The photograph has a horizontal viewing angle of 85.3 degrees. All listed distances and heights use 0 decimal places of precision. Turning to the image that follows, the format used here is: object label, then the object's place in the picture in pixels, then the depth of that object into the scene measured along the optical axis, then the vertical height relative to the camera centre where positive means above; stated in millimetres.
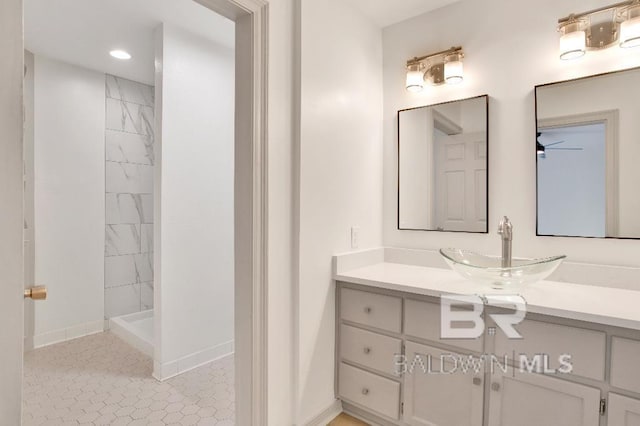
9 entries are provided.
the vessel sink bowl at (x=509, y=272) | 1542 -277
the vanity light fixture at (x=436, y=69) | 2131 +915
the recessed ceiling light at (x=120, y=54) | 3025 +1385
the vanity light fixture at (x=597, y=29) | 1639 +908
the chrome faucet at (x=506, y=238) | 1773 -135
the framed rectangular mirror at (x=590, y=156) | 1663 +283
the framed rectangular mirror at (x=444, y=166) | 2096 +291
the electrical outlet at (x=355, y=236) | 2199 -157
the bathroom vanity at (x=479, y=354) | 1313 -643
